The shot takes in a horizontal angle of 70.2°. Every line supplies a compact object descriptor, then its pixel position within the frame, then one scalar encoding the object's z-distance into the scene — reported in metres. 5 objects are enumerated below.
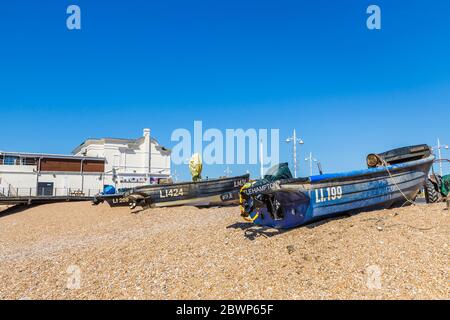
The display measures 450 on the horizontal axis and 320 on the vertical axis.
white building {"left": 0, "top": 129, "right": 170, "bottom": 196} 39.72
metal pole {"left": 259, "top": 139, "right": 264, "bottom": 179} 29.28
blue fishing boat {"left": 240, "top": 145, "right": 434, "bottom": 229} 8.76
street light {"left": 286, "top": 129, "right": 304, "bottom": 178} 27.20
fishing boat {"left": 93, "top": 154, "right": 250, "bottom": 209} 19.52
